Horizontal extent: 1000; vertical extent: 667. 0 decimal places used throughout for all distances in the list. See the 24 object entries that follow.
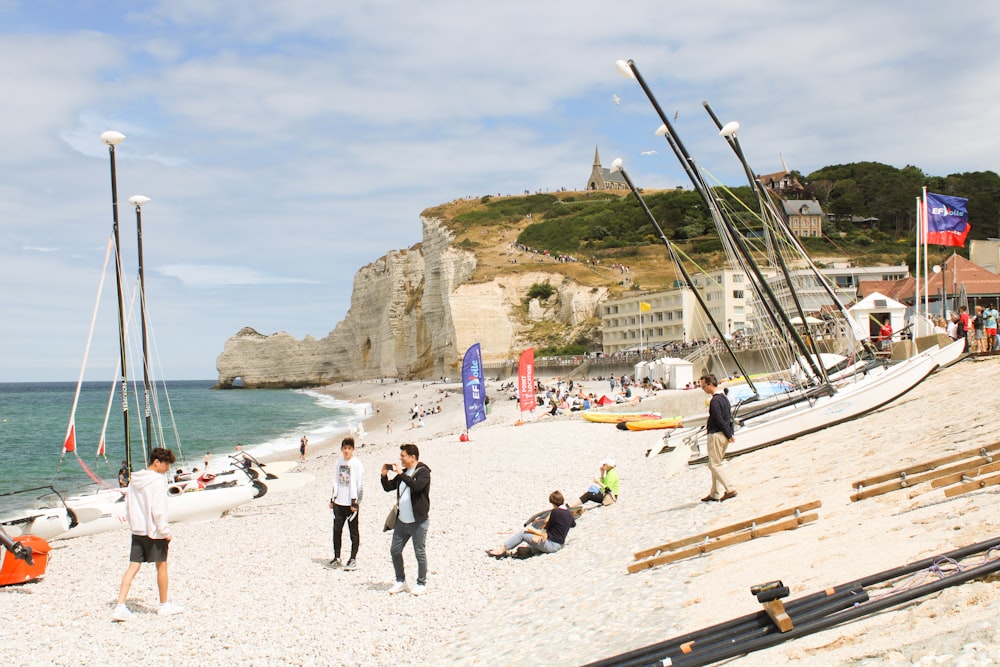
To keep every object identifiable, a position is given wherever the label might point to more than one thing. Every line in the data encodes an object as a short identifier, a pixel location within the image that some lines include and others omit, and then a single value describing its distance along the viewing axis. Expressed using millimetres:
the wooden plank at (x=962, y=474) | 6871
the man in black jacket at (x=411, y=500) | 7699
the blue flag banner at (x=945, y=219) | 21047
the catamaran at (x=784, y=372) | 14422
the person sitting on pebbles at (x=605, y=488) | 12016
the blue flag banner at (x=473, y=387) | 24016
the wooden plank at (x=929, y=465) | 7643
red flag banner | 28594
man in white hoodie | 7383
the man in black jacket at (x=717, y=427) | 9648
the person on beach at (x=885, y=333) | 29297
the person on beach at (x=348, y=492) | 9258
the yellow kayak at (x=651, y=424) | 23500
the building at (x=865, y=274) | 64875
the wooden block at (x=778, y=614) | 4539
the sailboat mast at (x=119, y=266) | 16594
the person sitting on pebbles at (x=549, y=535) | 9633
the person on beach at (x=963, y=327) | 21500
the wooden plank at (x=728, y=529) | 7676
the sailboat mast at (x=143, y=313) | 18609
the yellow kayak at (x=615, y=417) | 26453
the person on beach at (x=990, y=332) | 20409
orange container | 9820
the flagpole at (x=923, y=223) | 21047
